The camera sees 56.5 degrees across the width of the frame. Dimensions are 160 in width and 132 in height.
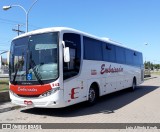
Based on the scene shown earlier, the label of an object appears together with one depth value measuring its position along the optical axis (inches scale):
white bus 205.7
